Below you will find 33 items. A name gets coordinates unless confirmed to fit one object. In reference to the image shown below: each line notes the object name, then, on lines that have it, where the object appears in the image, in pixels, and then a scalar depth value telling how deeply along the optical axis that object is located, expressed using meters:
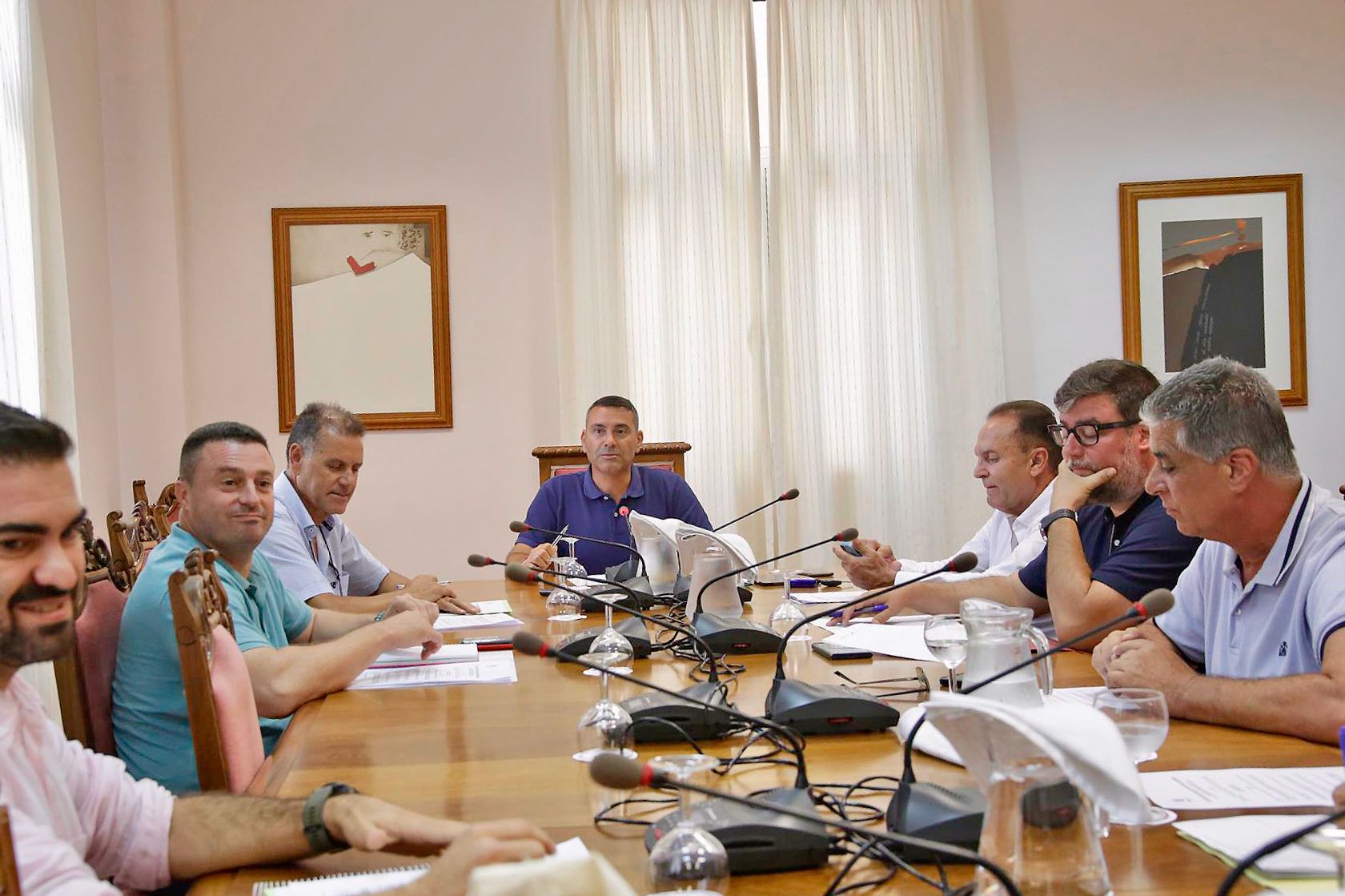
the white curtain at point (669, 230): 5.82
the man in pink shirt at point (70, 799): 1.29
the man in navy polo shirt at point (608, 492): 4.62
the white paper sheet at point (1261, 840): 1.15
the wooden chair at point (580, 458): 4.99
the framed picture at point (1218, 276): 5.97
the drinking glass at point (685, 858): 1.14
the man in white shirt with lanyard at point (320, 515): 3.46
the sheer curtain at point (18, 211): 4.36
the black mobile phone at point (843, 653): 2.47
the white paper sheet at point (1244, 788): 1.40
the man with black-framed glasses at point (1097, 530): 2.59
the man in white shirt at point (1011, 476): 3.54
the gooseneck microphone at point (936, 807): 1.23
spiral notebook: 1.22
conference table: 1.24
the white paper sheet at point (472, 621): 3.13
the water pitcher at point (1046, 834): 0.99
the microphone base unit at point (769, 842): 1.23
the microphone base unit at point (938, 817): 1.23
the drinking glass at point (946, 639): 1.85
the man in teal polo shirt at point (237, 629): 2.23
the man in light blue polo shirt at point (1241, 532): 1.93
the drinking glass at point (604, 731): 1.66
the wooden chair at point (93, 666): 2.13
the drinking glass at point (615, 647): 2.34
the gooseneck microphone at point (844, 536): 2.74
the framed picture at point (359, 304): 5.77
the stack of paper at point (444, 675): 2.37
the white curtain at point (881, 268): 5.91
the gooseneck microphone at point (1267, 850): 0.79
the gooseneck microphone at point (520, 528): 3.40
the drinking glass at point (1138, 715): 1.41
